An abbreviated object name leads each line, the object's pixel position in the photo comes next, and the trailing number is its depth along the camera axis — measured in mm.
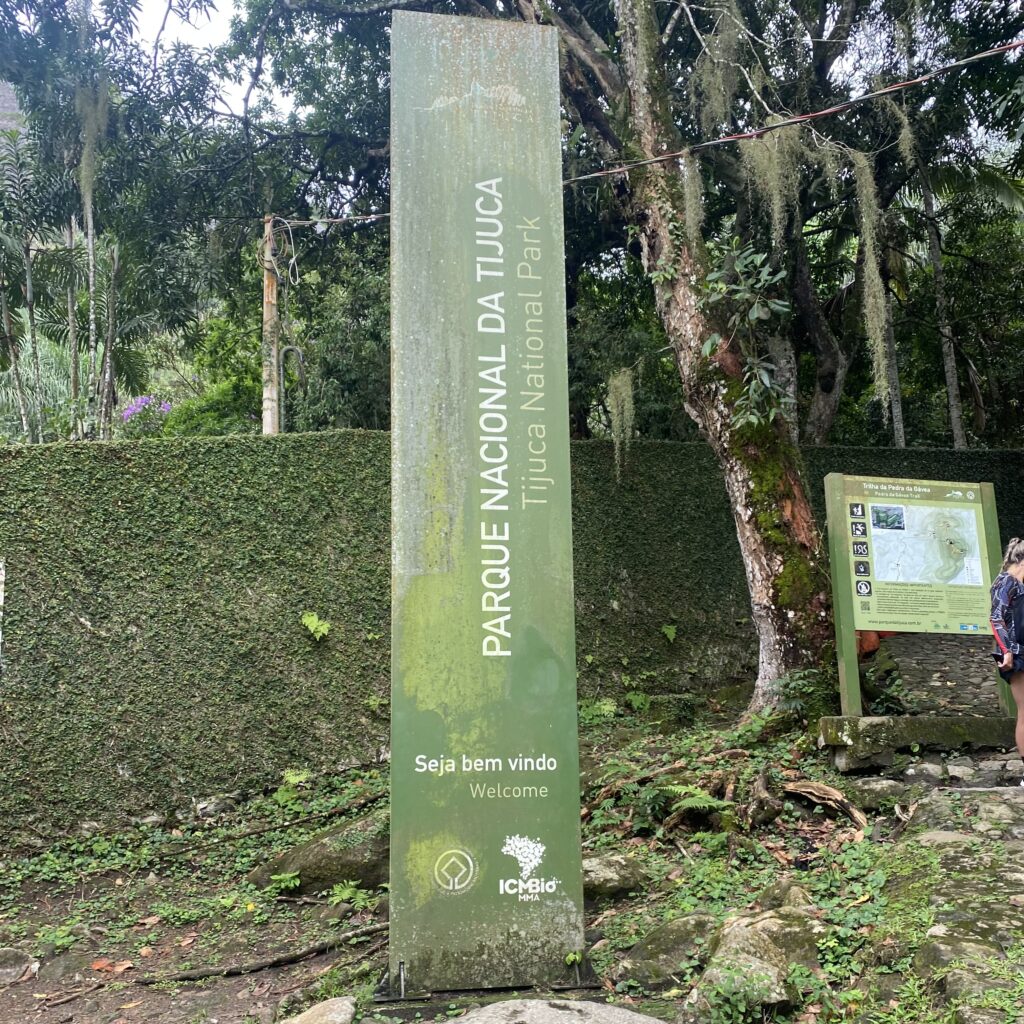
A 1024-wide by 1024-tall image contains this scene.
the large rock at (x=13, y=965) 5176
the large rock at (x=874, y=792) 5410
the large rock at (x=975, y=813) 4488
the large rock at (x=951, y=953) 3229
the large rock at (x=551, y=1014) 3299
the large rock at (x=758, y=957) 3297
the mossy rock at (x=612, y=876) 5047
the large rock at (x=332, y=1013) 3496
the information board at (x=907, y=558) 6023
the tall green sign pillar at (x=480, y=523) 3920
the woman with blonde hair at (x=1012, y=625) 5152
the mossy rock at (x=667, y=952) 3971
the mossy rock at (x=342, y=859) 5918
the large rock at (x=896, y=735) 5848
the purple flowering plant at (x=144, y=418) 12977
